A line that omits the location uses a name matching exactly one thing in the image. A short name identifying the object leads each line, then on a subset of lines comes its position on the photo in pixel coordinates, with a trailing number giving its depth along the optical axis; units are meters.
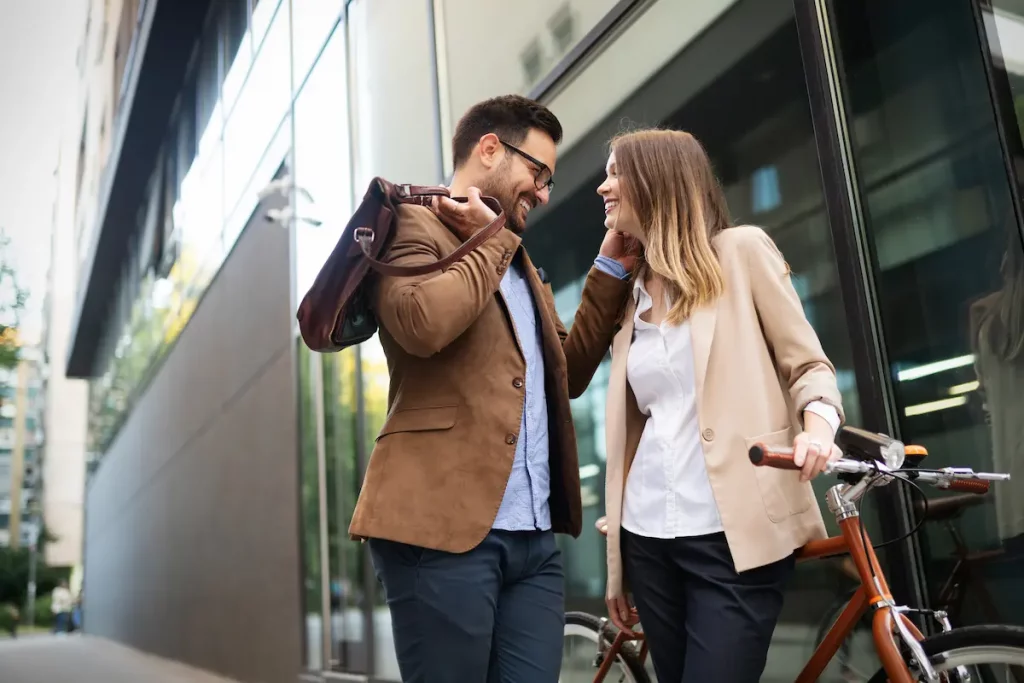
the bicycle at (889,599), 1.66
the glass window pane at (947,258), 2.35
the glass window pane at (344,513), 7.24
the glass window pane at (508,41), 4.46
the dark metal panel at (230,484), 8.79
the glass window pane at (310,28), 8.12
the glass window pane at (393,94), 6.14
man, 1.79
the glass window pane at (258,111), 9.59
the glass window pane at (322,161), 7.81
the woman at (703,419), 1.86
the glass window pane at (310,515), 7.93
